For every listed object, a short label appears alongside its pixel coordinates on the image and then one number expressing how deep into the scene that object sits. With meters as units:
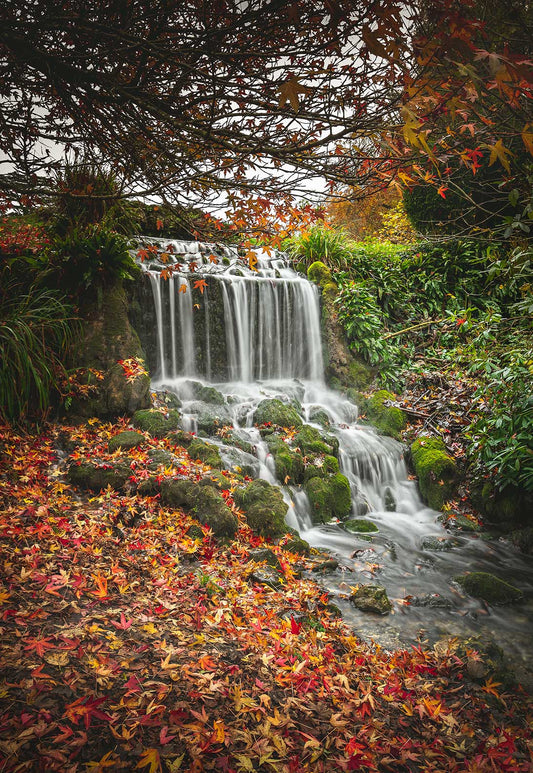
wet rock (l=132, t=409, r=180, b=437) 5.62
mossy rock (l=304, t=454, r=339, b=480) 6.04
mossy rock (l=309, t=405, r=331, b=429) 7.56
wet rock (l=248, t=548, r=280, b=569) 3.95
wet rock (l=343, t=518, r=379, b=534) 5.65
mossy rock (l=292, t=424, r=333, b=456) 6.40
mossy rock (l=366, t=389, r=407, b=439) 7.74
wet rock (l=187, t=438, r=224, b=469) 5.23
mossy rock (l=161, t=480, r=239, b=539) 4.11
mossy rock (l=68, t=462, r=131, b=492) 4.27
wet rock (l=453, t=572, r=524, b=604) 4.34
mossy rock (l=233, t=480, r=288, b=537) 4.51
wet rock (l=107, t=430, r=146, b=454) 4.94
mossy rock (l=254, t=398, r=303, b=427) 6.87
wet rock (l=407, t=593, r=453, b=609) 4.17
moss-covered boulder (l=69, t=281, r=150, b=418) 5.72
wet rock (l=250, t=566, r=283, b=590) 3.64
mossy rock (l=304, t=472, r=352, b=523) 5.76
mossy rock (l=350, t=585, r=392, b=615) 3.86
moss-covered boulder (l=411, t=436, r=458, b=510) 6.43
